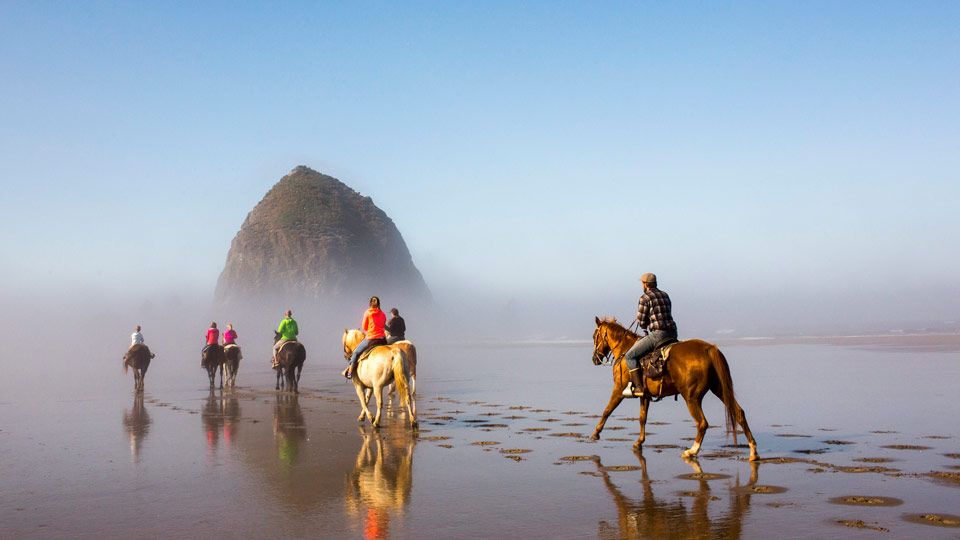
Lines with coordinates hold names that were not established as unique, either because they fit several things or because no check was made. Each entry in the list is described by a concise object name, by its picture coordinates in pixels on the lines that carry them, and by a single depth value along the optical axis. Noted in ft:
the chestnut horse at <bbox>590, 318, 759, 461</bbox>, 33.53
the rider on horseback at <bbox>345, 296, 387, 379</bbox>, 49.49
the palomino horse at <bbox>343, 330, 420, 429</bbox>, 45.91
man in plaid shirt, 36.63
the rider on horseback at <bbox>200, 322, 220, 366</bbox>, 89.80
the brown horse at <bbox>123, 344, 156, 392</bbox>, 84.17
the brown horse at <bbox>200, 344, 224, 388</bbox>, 86.84
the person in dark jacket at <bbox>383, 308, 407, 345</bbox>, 65.82
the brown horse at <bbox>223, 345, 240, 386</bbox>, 88.43
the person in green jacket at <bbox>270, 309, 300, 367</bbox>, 80.59
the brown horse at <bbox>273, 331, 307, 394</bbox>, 78.54
